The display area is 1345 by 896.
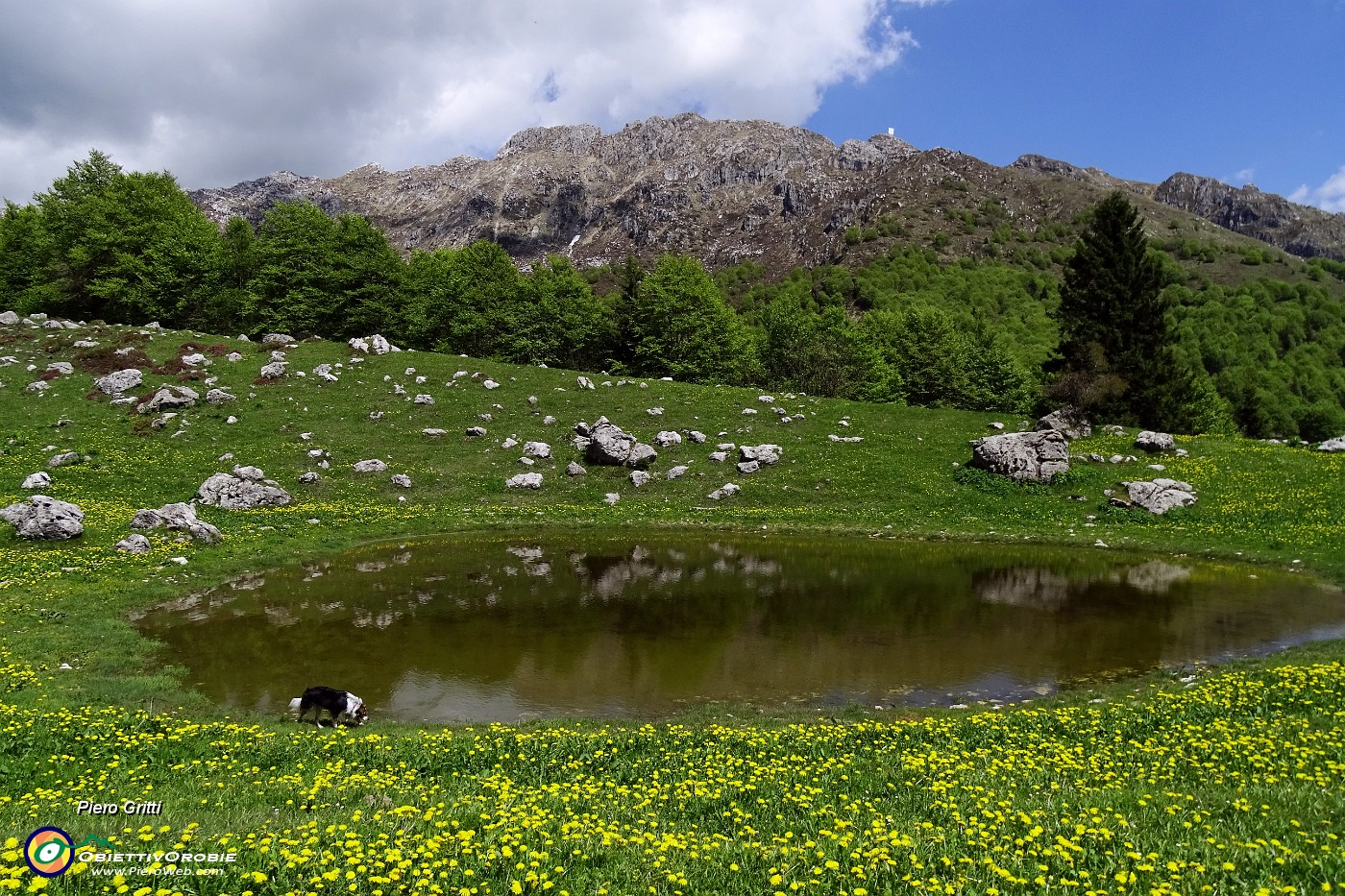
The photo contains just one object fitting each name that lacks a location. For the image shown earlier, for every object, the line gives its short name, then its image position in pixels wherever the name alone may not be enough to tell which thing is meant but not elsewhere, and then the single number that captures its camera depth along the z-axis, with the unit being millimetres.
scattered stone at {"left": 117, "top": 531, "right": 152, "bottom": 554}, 28375
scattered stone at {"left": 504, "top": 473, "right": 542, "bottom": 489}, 43656
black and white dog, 15609
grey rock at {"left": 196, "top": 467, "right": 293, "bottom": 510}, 37125
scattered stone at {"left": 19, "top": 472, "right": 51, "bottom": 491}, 36125
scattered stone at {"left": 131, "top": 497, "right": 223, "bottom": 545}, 31219
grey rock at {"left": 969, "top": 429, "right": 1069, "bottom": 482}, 41969
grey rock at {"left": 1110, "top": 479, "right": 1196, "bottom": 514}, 37406
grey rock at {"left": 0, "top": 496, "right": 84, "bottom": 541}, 28797
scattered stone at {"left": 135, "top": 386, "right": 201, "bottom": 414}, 48781
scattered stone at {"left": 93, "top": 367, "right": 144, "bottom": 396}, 50781
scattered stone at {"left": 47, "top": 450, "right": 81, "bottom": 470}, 39531
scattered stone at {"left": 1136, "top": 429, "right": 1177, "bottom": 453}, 44438
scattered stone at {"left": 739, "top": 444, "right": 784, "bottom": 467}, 46375
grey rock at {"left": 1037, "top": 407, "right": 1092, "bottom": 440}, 48125
